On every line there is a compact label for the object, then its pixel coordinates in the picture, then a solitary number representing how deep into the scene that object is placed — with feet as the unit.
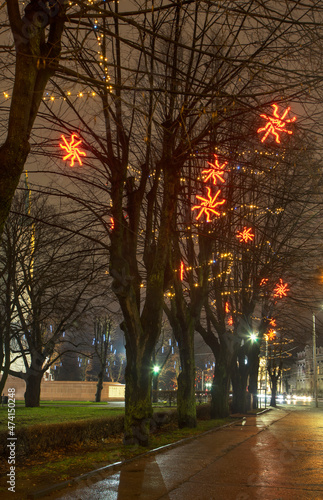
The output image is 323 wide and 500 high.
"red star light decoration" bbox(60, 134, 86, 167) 31.78
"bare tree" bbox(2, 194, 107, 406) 56.13
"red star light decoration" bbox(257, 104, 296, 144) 29.84
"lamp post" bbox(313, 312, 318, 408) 150.55
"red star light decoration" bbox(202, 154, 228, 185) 38.32
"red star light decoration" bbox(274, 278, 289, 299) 70.43
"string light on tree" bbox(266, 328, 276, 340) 110.11
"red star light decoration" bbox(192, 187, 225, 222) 38.07
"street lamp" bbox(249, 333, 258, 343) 97.21
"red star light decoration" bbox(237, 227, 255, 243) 50.19
